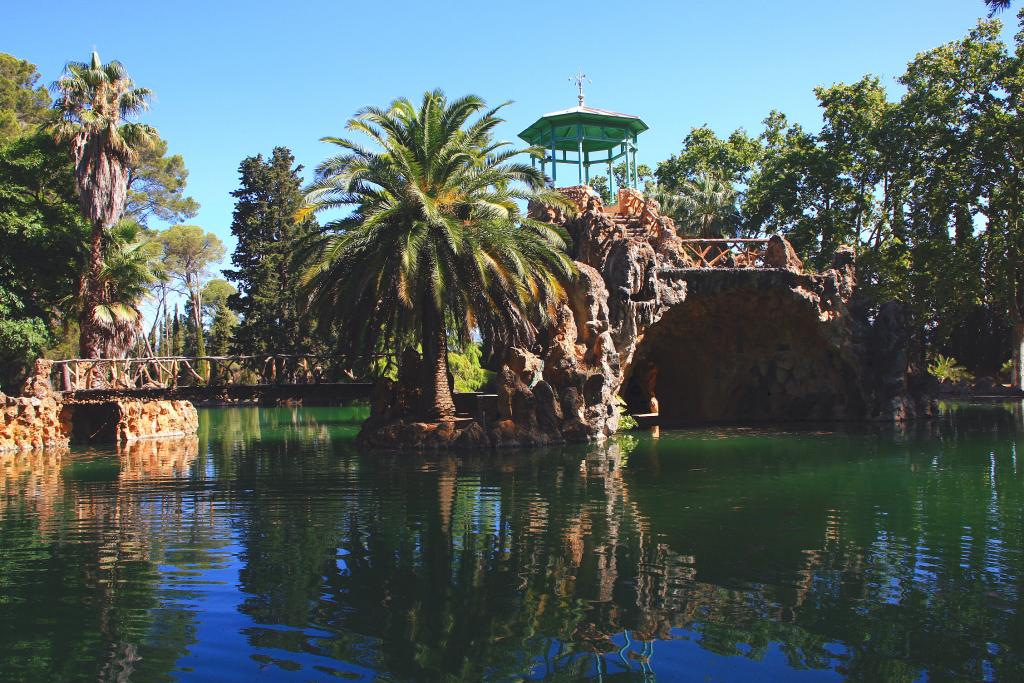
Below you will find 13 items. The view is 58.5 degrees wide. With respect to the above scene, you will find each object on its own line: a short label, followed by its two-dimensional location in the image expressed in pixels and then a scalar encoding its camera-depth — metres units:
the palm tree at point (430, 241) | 22.62
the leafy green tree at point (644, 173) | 65.31
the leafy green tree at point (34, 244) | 30.72
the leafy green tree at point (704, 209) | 49.25
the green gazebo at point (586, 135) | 34.22
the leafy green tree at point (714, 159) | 57.59
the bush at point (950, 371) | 48.69
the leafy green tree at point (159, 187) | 62.84
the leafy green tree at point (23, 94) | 50.53
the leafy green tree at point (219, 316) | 60.84
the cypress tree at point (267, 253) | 51.59
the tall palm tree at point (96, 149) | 33.31
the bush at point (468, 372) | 38.75
